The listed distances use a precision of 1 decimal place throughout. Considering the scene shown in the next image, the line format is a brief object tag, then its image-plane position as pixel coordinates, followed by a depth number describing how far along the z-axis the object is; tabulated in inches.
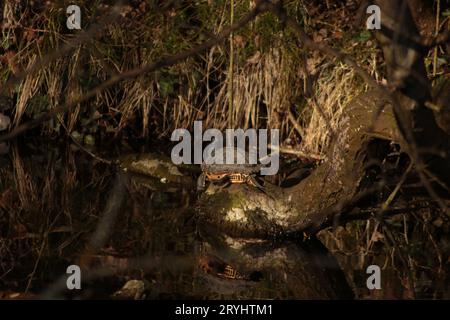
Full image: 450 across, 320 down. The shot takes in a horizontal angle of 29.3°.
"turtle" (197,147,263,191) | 184.9
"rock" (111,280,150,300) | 141.7
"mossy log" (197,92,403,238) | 168.1
